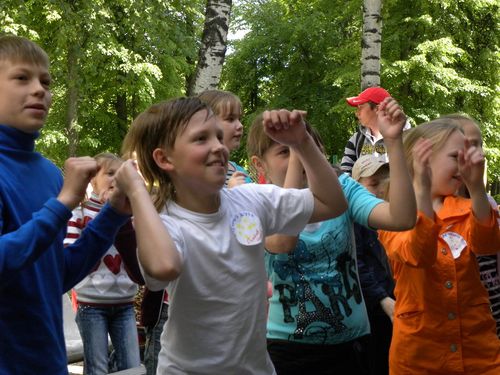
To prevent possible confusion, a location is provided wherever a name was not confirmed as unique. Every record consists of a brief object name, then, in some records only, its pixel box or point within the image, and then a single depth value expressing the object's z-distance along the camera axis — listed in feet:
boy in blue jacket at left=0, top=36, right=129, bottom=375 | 7.18
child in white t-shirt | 7.67
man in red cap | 21.18
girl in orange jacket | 9.61
